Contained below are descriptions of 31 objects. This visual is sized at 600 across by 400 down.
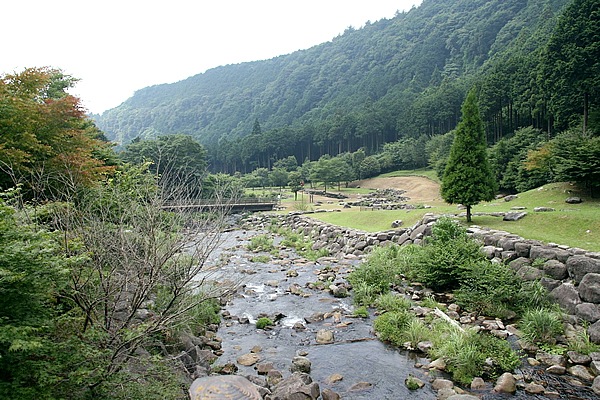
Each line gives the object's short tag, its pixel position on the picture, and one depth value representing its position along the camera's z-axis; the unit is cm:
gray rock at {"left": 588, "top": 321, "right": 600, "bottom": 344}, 799
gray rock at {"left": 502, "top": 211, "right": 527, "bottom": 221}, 1536
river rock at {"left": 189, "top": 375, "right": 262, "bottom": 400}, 536
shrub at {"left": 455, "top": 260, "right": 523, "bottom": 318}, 1017
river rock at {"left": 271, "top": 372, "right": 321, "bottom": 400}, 658
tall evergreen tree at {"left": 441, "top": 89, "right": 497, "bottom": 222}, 1655
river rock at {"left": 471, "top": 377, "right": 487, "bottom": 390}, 700
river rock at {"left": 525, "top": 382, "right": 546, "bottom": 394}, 674
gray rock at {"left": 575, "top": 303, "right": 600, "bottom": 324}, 855
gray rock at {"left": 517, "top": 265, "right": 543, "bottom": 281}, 1046
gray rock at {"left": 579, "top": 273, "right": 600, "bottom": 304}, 877
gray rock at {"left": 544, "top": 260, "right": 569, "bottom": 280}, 995
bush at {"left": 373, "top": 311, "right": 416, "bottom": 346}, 920
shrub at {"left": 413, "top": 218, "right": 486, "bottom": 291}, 1216
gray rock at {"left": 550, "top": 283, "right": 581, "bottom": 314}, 920
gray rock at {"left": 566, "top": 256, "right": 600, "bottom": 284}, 918
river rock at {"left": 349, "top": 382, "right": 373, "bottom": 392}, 723
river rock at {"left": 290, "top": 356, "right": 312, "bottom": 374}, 795
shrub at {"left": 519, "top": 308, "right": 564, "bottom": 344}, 845
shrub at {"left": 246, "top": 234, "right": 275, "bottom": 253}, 2306
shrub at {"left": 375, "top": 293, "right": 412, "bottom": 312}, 1093
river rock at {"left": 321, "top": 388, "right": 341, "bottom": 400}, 681
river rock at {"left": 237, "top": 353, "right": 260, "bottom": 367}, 832
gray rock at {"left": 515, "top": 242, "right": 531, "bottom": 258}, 1136
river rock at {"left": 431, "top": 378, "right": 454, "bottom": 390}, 696
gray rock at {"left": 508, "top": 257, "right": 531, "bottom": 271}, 1106
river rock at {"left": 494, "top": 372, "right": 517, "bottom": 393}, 682
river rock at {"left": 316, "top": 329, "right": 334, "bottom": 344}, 943
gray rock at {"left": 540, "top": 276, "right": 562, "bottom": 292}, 990
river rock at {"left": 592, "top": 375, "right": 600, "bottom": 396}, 660
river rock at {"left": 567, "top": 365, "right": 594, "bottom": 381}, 706
